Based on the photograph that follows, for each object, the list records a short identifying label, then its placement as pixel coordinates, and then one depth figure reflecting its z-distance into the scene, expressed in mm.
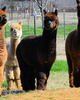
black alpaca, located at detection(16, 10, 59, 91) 11414
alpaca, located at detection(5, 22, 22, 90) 14937
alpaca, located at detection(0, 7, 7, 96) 11094
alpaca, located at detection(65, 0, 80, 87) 11547
